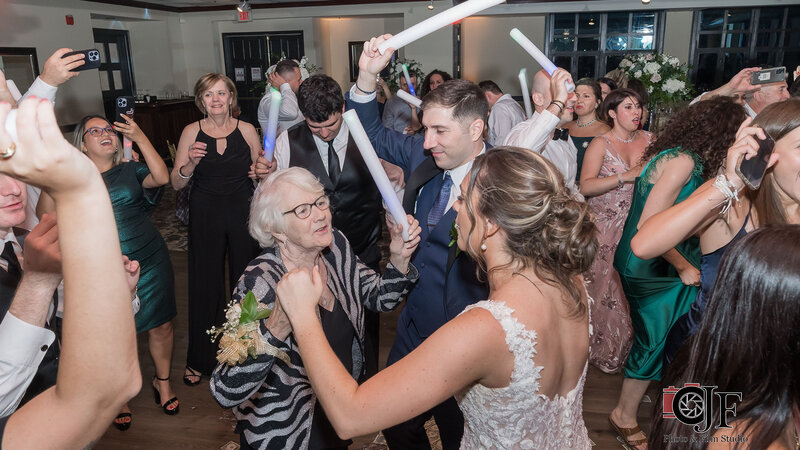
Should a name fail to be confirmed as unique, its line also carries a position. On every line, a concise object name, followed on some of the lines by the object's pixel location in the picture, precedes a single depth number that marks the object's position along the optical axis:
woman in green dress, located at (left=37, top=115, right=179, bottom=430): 2.84
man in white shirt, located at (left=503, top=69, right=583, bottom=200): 2.26
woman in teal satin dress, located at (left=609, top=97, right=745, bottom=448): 2.34
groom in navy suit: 2.07
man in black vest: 2.81
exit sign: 7.90
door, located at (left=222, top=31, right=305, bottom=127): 12.95
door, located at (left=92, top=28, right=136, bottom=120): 11.38
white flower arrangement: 5.50
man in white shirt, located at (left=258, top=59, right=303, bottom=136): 4.52
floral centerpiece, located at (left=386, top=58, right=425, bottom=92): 9.27
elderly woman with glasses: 1.80
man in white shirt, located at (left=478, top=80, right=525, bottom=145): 4.69
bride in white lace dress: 1.17
